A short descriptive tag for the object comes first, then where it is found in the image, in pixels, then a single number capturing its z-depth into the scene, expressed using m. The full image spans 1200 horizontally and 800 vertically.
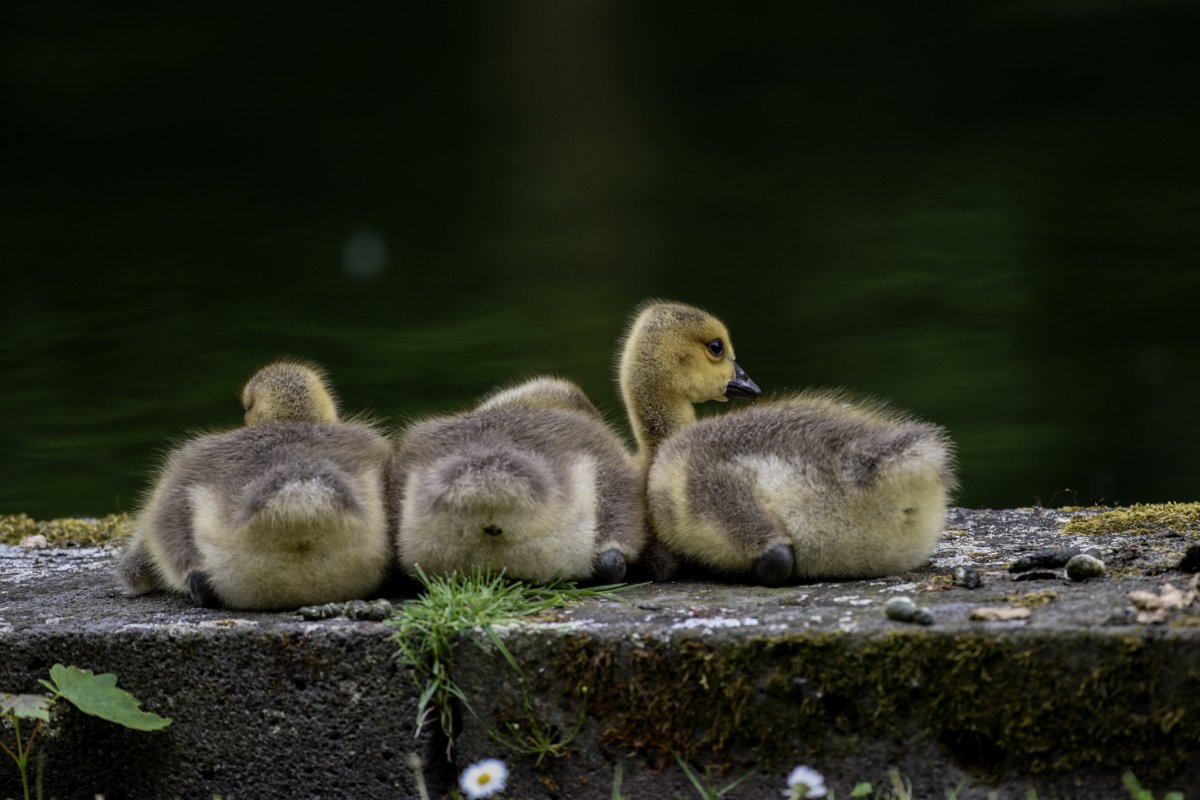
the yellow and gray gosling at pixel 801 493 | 6.89
